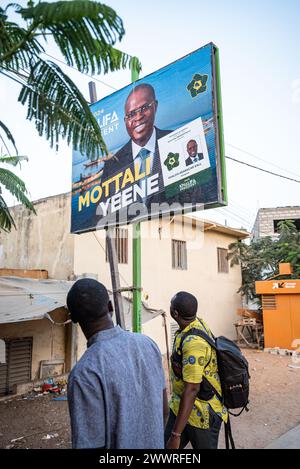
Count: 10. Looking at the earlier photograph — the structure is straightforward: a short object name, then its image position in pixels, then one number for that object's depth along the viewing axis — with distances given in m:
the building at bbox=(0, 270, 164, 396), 6.62
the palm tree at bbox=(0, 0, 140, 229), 2.03
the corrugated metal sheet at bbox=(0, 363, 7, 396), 8.01
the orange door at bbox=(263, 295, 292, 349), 12.45
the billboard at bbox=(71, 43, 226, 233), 4.16
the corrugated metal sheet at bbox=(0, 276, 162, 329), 6.31
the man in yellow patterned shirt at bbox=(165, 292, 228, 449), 2.45
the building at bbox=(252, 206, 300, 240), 22.05
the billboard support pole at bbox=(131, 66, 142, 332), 4.35
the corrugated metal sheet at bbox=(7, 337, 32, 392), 8.23
